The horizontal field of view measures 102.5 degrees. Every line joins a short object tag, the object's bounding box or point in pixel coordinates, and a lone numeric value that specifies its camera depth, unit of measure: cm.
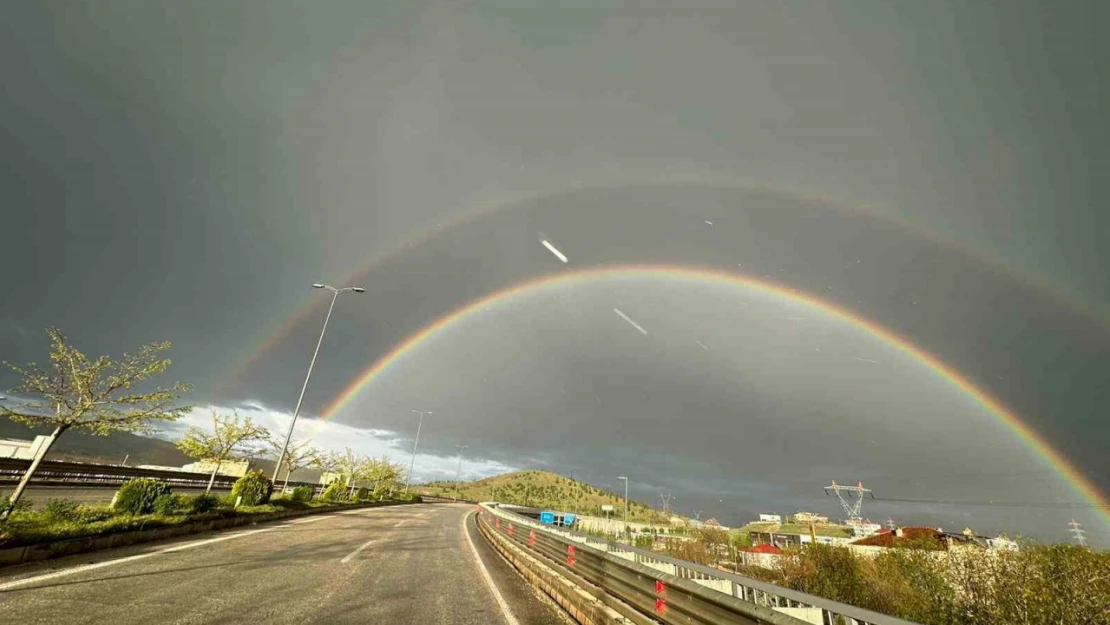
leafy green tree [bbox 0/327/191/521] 1112
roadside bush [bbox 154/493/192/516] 1388
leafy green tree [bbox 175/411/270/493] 3225
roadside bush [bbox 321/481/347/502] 3933
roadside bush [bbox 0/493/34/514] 863
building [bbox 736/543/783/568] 5614
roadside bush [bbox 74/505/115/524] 1043
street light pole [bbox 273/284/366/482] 2467
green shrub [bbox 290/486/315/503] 3060
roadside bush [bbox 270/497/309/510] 2509
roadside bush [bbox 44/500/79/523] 972
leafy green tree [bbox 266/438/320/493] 4924
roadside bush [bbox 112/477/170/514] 1321
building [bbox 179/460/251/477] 7275
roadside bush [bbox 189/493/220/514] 1510
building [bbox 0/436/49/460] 5142
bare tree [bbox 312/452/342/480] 6531
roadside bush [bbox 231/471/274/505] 2191
